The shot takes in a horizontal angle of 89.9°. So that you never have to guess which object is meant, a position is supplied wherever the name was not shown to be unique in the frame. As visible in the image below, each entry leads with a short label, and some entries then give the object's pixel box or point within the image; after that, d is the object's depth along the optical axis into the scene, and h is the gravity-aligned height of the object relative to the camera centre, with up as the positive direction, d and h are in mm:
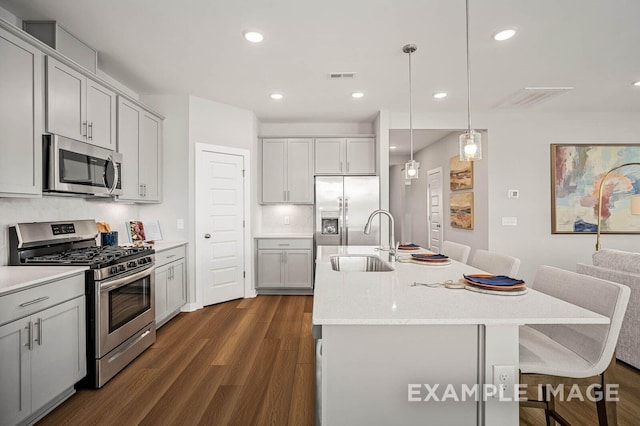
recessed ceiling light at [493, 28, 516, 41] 2520 +1429
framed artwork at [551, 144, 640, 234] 4516 +364
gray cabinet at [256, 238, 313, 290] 4656 -737
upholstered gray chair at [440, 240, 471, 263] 2670 -335
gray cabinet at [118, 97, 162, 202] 3135 +662
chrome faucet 2301 -220
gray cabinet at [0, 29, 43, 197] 1904 +610
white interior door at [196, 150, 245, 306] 4023 -160
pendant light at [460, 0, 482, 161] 1980 +420
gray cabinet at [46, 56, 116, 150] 2244 +843
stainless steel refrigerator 4594 +89
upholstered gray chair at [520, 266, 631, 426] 1331 -632
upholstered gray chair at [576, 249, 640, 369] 2242 -497
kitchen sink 2557 -396
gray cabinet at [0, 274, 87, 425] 1637 -799
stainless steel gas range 2191 -518
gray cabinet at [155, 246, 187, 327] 3215 -758
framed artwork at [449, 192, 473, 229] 5082 +54
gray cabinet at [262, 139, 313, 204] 4902 +784
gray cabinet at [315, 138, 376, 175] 4879 +870
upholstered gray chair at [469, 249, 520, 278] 2008 -344
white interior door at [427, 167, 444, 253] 6430 +105
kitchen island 1210 -595
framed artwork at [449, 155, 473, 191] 5105 +649
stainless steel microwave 2211 +359
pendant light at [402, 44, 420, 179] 3096 +428
